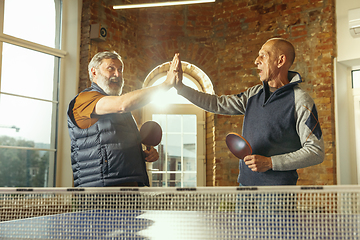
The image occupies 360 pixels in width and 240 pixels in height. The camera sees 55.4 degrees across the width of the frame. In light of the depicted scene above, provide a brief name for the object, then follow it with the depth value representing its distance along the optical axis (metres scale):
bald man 1.85
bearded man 2.00
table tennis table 1.25
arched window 6.34
